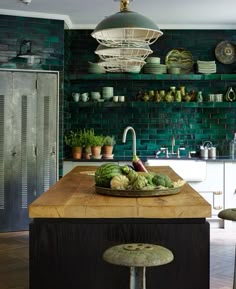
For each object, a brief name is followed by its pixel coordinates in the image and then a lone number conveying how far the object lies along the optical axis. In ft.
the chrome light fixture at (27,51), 22.33
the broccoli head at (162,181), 10.52
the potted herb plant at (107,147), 24.48
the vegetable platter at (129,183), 10.03
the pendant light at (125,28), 11.83
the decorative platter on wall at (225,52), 25.31
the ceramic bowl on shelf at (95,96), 24.82
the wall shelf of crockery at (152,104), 24.58
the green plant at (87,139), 24.07
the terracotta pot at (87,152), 24.15
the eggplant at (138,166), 12.84
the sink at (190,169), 22.95
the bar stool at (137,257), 7.81
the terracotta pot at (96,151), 24.02
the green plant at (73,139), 24.16
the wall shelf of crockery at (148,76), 24.49
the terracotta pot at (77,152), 24.02
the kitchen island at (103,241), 8.87
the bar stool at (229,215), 11.17
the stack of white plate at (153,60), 24.48
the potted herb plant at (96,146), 24.02
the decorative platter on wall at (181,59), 25.29
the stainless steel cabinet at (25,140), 22.20
